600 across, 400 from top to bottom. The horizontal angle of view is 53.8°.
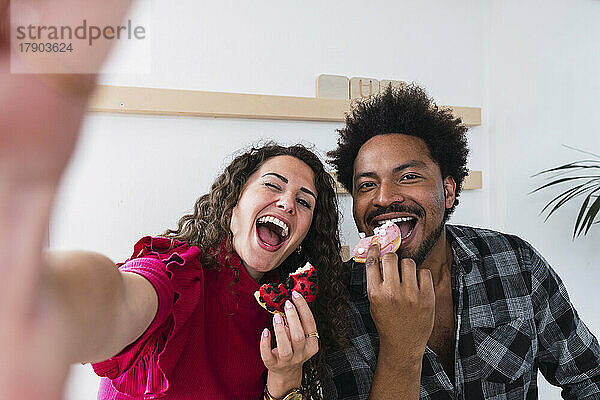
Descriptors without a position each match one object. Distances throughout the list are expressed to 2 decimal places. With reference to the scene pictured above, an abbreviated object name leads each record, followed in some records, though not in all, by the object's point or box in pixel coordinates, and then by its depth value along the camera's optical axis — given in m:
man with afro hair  1.41
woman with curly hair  1.02
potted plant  1.96
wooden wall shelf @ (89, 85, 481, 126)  1.47
